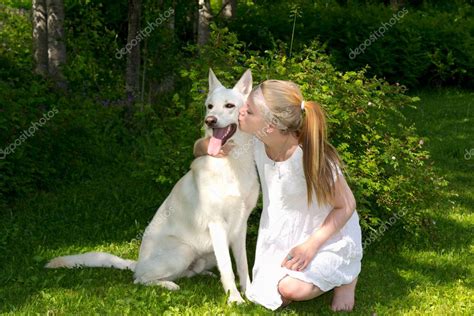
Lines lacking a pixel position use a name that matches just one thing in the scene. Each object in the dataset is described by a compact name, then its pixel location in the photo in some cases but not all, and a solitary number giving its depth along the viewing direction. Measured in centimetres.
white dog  445
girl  421
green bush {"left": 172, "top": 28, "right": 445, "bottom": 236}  559
